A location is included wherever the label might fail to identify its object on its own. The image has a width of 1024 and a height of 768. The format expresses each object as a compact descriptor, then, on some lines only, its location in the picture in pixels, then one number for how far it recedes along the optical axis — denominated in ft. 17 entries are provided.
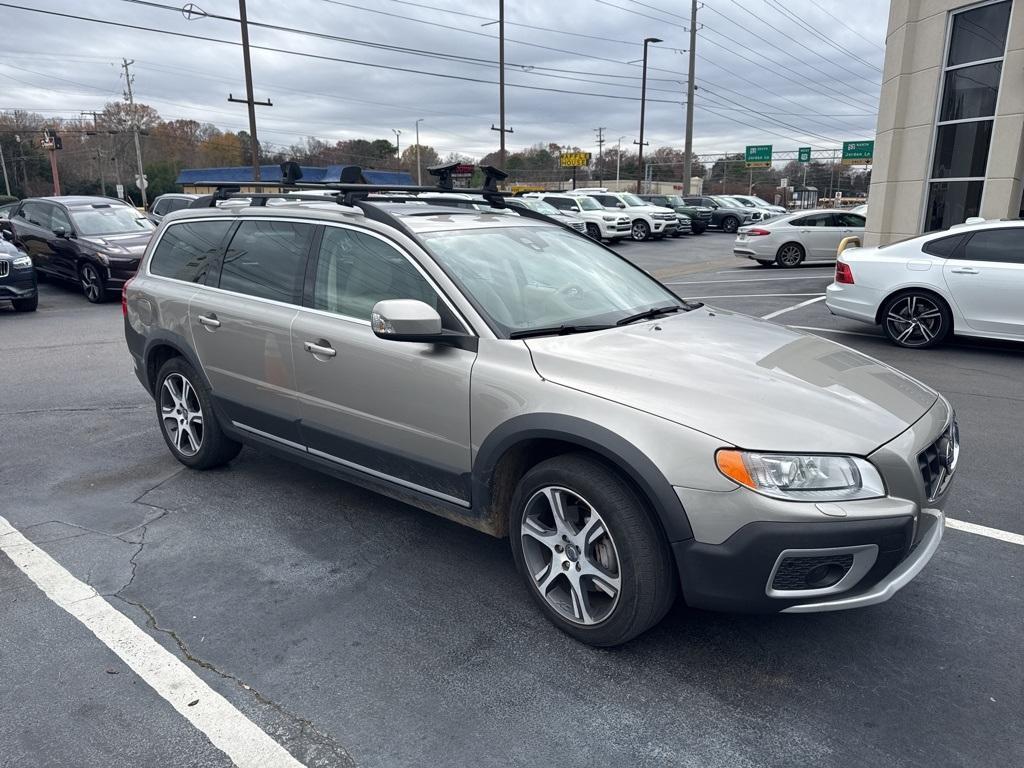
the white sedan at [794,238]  62.54
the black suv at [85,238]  42.06
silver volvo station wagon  8.73
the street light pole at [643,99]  153.28
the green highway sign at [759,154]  240.32
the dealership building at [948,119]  41.65
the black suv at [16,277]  38.55
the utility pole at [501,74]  108.58
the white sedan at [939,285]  26.63
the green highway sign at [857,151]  221.05
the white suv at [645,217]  94.32
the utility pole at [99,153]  234.58
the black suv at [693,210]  109.09
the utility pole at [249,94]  82.89
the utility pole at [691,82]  130.82
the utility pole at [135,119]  185.89
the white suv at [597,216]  88.53
